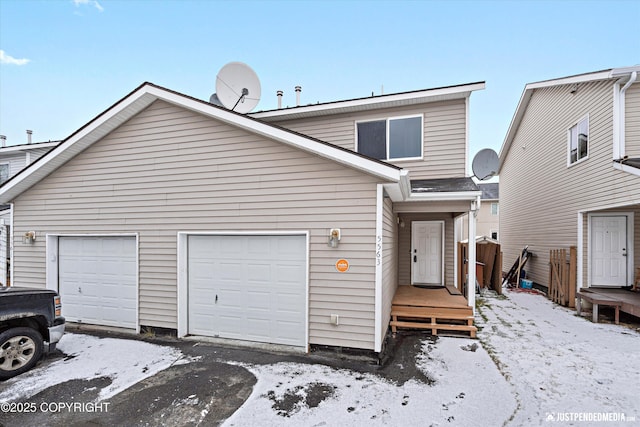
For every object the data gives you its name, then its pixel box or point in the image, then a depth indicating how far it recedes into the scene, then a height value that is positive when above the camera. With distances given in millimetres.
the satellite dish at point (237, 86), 6984 +3059
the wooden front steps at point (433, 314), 5652 -1990
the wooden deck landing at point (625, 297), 6172 -1943
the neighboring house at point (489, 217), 21000 -260
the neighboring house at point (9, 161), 10644 +2213
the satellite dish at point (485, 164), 7367 +1269
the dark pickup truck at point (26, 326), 3877 -1646
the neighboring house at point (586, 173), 6844 +1156
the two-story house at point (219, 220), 4594 -163
